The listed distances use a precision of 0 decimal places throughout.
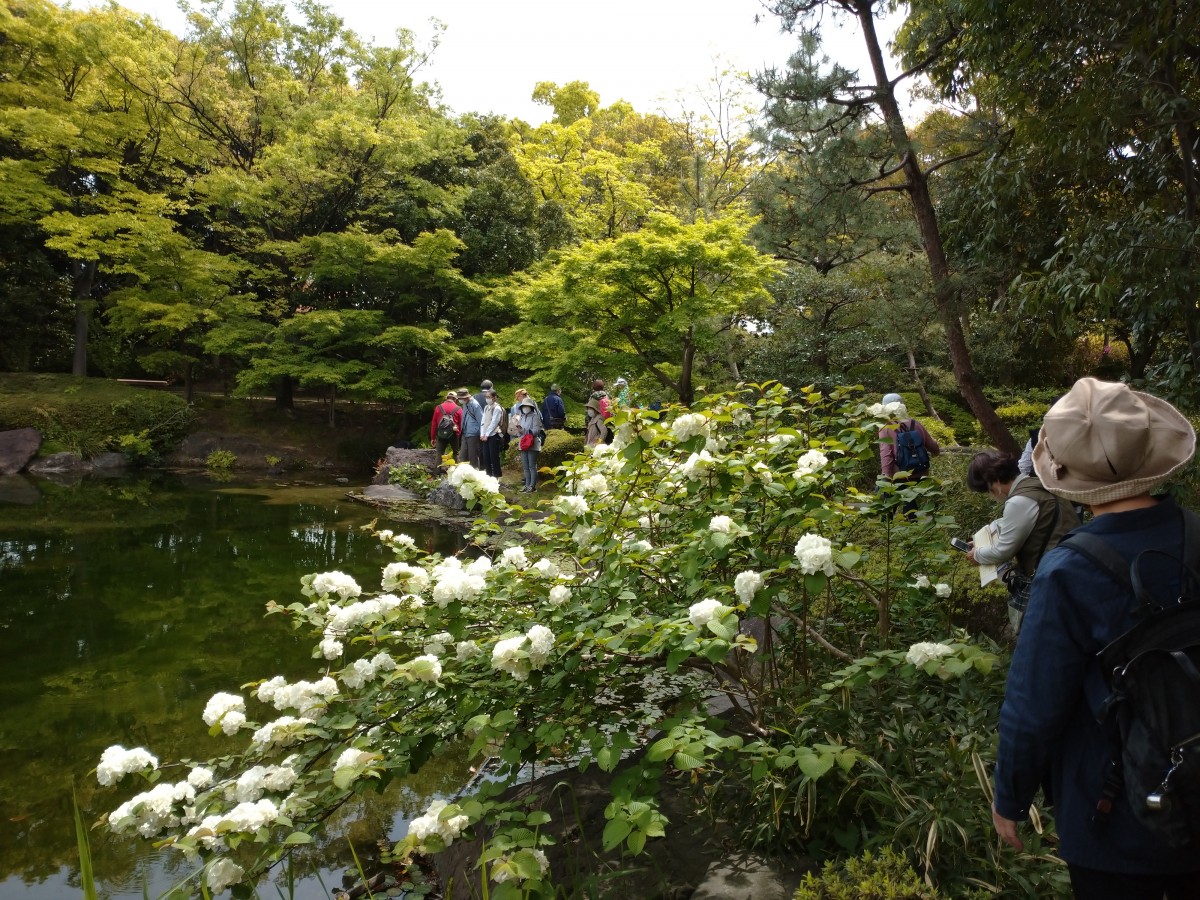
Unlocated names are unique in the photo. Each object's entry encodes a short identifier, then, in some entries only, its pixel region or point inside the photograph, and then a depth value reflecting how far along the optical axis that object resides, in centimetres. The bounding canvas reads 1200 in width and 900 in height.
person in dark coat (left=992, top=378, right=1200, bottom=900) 133
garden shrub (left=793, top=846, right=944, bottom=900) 181
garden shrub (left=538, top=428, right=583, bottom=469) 1342
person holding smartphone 296
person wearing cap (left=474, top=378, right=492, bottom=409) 1101
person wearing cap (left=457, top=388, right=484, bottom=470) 1161
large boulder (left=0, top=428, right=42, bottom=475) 1550
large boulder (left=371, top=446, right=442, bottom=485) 1428
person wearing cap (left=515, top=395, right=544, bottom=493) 1098
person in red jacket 1239
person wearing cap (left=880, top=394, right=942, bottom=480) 617
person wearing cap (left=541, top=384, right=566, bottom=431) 1268
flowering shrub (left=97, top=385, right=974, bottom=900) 200
